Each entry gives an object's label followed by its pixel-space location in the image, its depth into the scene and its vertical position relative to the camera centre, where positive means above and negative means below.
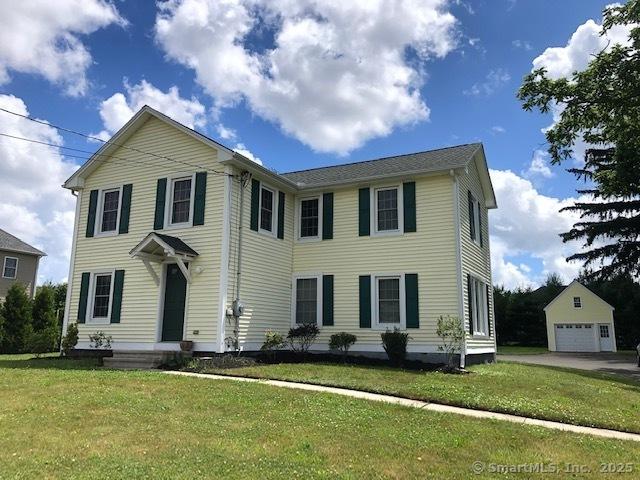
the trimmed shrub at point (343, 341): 14.62 -0.19
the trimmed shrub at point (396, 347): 14.16 -0.32
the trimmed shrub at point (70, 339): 15.27 -0.28
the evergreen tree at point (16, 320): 22.08 +0.35
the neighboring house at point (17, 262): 30.84 +4.00
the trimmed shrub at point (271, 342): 14.23 -0.25
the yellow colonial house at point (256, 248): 14.22 +2.48
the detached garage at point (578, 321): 37.19 +1.23
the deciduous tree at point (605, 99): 13.73 +6.56
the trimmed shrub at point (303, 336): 15.35 -0.08
